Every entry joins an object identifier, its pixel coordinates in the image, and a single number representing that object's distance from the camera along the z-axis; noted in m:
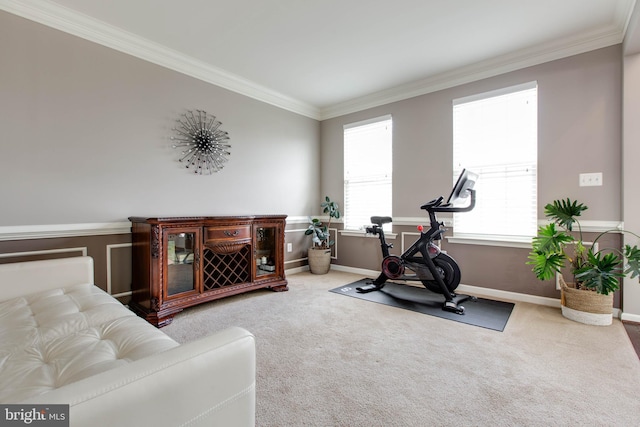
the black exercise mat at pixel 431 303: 2.56
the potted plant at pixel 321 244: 4.29
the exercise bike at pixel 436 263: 2.81
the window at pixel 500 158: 3.02
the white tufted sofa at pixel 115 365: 0.62
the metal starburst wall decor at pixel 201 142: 3.12
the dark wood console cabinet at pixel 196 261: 2.48
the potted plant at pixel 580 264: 2.35
